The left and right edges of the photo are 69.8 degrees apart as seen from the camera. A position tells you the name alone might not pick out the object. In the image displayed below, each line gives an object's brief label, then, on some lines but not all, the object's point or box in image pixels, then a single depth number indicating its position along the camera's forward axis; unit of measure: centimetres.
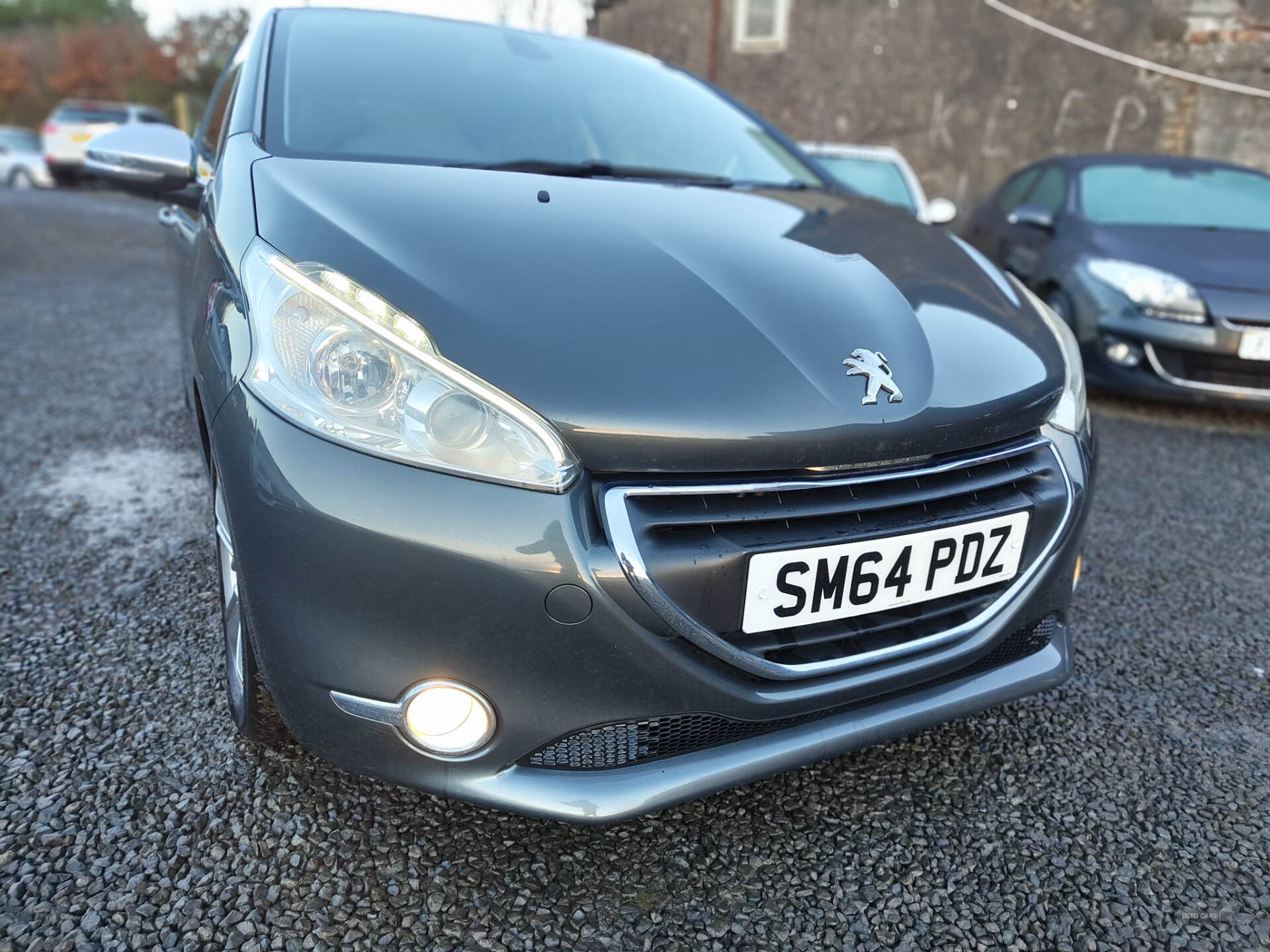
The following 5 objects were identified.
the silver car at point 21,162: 1781
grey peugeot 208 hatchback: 115
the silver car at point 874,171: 570
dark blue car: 371
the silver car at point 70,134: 1589
